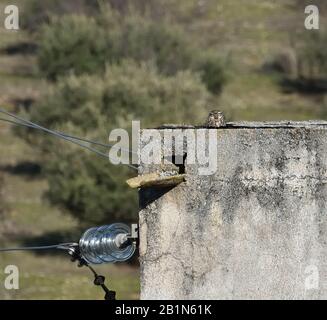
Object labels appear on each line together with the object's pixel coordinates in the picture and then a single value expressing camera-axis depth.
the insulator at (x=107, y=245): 13.60
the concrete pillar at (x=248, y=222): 12.81
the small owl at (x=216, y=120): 13.56
